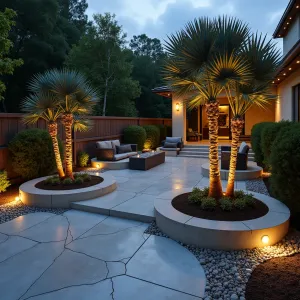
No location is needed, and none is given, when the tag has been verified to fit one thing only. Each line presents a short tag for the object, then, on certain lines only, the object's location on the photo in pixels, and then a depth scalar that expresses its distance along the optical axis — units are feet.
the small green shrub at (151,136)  46.55
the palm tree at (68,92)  19.66
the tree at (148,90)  76.33
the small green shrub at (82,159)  32.35
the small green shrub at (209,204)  14.49
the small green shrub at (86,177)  21.73
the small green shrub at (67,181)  20.45
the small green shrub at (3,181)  20.58
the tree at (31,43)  53.11
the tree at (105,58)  52.95
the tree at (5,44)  22.33
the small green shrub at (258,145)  27.71
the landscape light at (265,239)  12.24
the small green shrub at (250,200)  15.05
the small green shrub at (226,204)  14.29
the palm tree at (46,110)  20.22
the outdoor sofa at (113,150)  32.50
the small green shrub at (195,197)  15.64
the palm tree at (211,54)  13.55
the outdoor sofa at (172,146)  42.39
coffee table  30.42
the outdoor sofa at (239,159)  26.45
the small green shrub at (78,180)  20.77
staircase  41.66
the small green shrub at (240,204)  14.51
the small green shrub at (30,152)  22.18
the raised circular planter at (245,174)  25.55
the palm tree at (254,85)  13.83
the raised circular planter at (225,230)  12.05
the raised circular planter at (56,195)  18.02
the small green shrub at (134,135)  42.09
